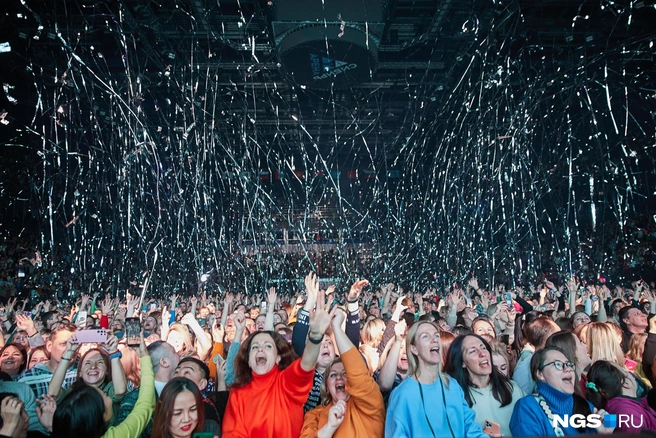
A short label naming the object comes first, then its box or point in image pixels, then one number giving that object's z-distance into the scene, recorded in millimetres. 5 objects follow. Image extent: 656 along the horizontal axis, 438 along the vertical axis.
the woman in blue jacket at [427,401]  2150
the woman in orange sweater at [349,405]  2176
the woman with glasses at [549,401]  2316
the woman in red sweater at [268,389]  2324
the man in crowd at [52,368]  3357
